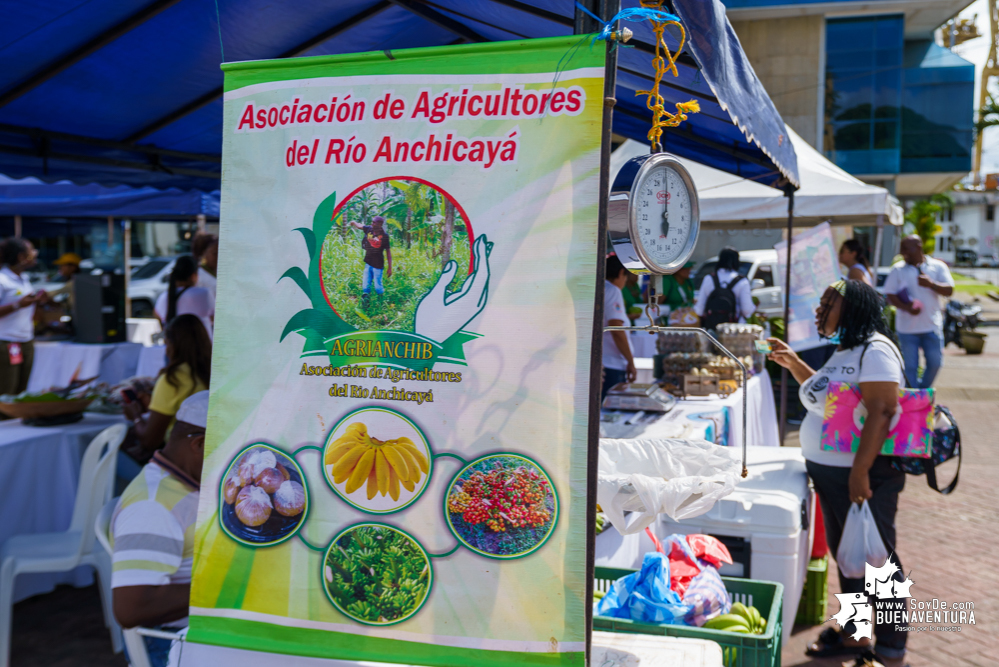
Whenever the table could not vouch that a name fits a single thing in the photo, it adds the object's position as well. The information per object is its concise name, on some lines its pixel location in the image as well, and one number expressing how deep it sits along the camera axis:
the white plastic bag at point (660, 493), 2.02
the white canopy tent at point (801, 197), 7.39
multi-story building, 21.40
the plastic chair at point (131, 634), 2.23
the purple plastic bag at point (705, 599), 2.36
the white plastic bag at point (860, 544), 3.23
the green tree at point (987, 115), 30.67
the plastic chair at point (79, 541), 3.60
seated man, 2.26
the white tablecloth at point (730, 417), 4.04
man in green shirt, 9.47
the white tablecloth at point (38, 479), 3.98
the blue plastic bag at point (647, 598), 2.33
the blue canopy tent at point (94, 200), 7.23
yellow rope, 1.75
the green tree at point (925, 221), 26.72
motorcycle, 16.88
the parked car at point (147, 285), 17.47
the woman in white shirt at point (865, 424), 3.20
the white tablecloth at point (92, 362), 7.49
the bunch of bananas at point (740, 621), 2.34
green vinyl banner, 1.57
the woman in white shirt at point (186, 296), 5.67
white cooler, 3.26
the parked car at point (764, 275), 11.63
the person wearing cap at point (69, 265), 8.78
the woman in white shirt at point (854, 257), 7.60
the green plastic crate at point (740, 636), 2.18
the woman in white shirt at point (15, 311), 6.61
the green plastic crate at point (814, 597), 4.03
